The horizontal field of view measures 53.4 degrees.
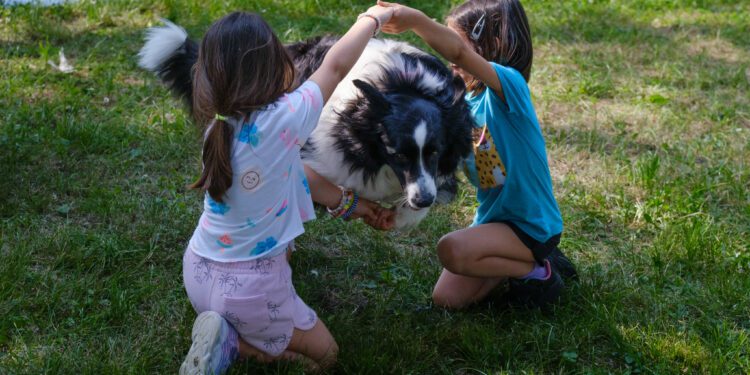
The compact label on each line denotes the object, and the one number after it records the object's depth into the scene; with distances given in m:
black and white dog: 2.74
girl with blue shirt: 2.79
